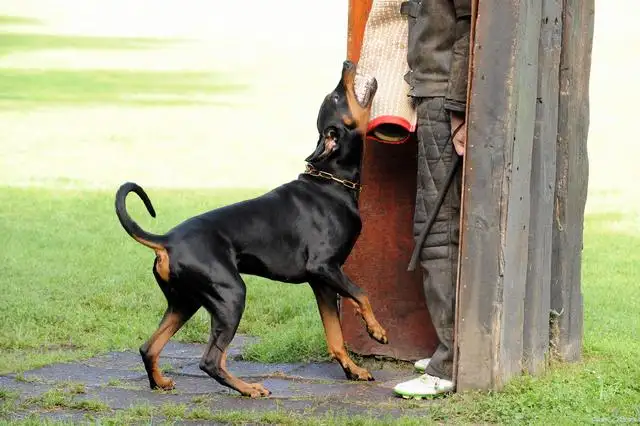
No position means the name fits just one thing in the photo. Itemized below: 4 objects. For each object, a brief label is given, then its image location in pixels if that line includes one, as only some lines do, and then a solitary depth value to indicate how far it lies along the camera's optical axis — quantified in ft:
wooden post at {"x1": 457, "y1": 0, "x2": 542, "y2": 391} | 34.83
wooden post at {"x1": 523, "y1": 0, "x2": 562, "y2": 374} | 37.01
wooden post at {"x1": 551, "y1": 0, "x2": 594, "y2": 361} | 39.09
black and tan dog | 36.73
